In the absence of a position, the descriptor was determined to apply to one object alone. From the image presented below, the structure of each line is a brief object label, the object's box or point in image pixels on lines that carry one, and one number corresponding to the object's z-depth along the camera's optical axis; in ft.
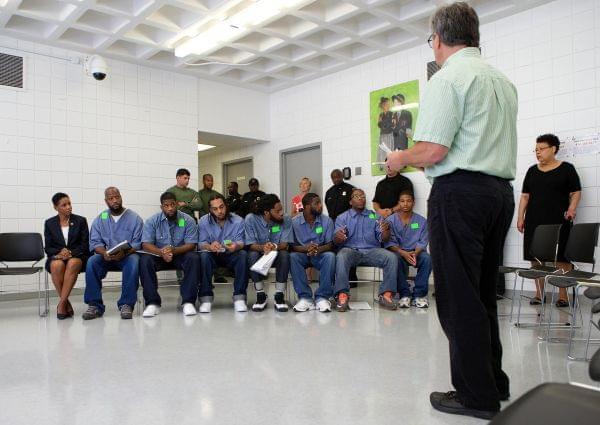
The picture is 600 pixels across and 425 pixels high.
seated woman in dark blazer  15.24
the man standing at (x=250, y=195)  26.71
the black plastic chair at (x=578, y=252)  10.75
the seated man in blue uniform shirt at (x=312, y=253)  15.72
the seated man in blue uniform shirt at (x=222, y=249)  15.69
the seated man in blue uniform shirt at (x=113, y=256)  15.14
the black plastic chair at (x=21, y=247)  16.53
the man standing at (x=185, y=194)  23.09
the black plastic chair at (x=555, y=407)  2.55
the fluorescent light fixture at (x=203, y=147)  31.75
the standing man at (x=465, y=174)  6.10
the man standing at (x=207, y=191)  25.30
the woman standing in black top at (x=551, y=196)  15.87
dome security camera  21.29
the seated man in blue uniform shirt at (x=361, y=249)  15.79
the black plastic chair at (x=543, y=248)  12.91
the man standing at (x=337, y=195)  23.40
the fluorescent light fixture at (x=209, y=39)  19.42
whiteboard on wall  16.78
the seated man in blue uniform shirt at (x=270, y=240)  15.83
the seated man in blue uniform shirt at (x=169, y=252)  15.35
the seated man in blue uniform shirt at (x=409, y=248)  16.34
